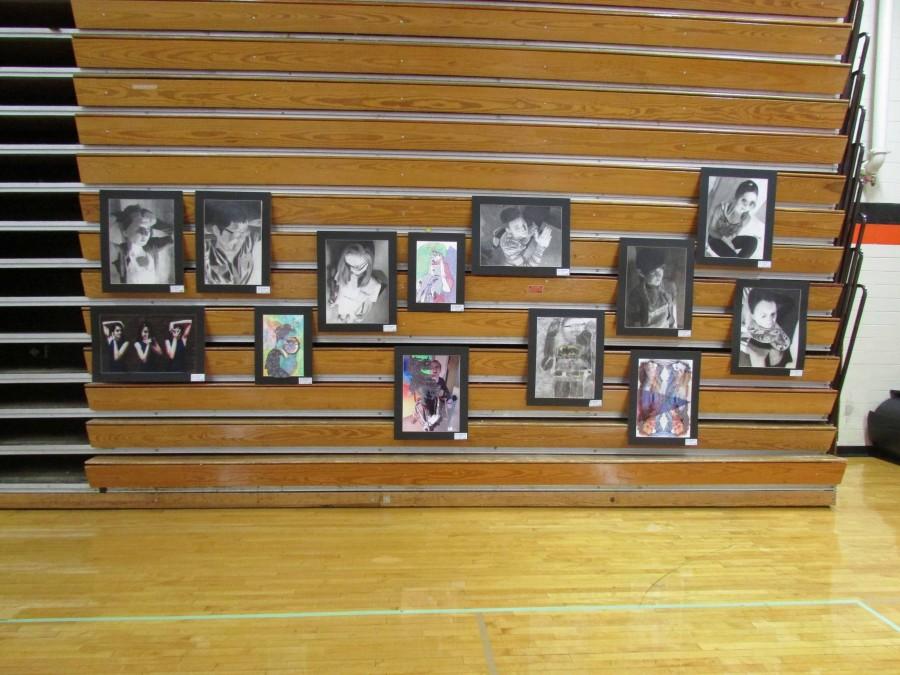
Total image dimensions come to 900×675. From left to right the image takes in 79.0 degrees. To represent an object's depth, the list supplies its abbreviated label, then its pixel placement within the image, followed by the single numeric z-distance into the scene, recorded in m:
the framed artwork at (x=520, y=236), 3.17
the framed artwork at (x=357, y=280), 3.15
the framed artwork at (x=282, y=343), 3.17
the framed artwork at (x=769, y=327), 3.29
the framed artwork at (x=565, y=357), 3.22
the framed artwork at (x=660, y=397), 3.28
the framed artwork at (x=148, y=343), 3.17
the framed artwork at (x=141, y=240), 3.12
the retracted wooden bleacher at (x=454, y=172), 3.14
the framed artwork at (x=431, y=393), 3.21
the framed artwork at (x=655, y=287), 3.23
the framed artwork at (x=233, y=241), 3.13
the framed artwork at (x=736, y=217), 3.24
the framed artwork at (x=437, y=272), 3.17
